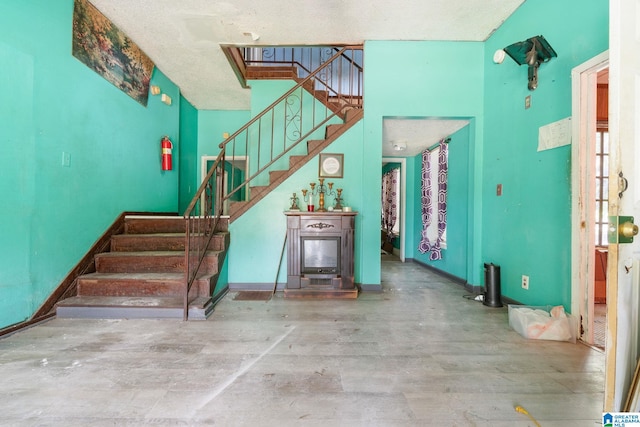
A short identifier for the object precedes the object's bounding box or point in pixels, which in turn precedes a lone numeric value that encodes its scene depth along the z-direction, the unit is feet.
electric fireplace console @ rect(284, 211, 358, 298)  11.28
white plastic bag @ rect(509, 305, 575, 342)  7.28
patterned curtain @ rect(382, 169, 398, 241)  21.88
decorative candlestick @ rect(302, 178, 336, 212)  11.91
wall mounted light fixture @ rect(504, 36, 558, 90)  8.17
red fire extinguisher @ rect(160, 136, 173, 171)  14.84
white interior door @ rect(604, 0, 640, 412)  3.29
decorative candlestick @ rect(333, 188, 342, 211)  11.96
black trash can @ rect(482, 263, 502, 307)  9.99
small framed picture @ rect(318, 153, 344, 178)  12.17
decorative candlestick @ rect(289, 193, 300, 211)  12.01
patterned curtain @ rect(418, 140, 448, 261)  14.48
